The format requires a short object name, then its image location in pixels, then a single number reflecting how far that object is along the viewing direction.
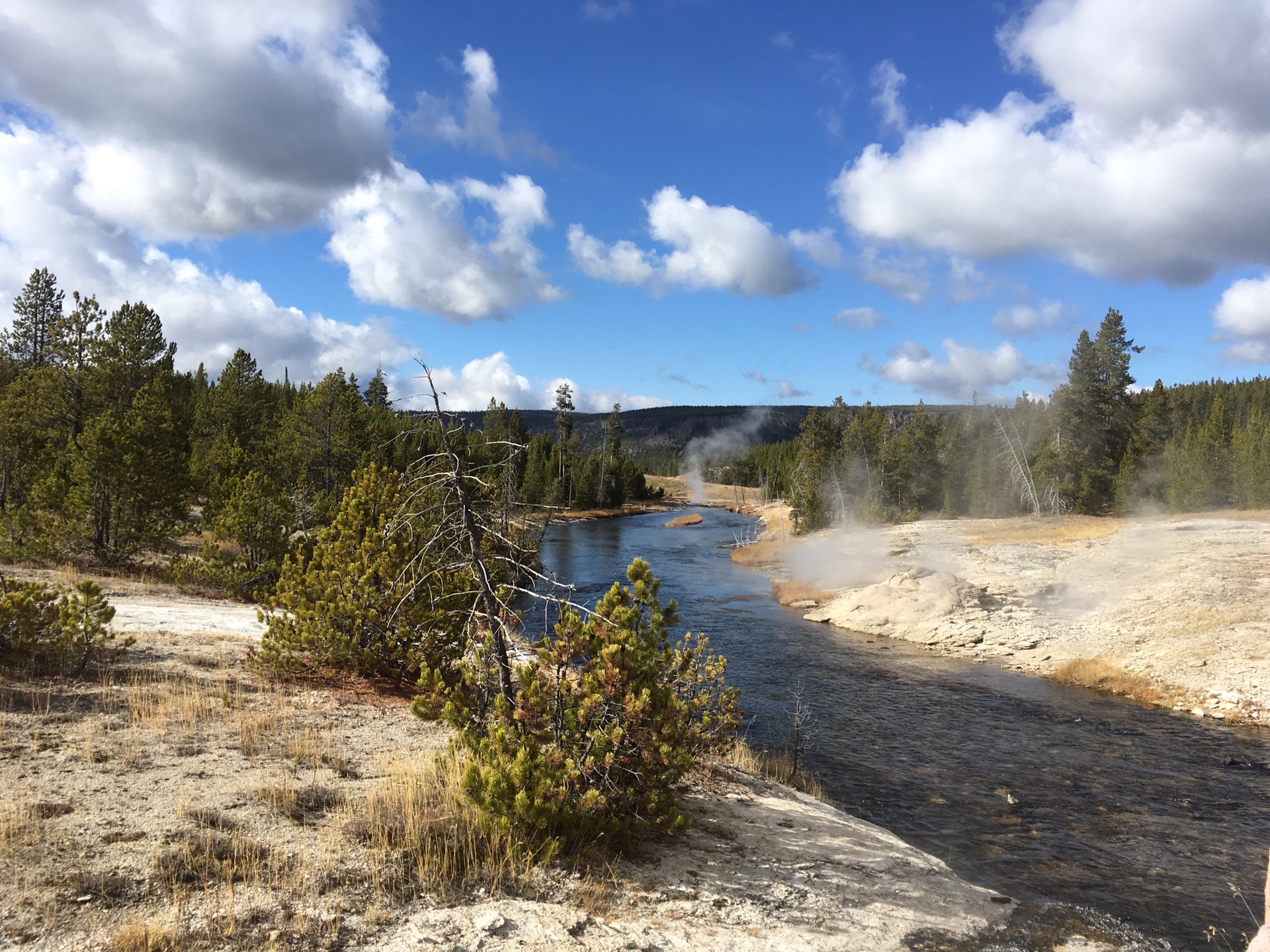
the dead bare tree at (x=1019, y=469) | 52.91
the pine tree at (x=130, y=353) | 27.33
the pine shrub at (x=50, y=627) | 9.84
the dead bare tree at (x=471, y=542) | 7.59
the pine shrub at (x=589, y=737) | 6.79
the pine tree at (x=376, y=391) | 82.50
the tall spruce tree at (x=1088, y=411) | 51.03
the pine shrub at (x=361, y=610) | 11.48
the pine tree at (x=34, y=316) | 41.94
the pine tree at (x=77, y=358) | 27.06
